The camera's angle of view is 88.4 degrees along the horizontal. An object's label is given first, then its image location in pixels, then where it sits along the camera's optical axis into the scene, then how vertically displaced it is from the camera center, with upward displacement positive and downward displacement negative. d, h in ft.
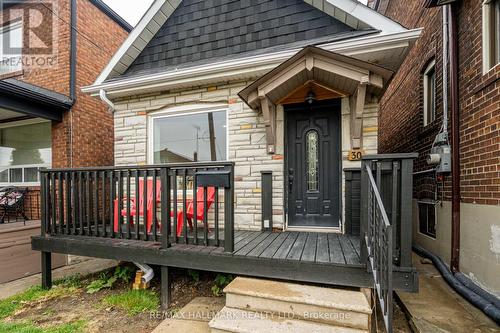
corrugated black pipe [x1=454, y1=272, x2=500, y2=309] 8.35 -4.42
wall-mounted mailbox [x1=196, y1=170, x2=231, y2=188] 8.65 -0.39
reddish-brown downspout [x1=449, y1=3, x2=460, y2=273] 10.64 +0.79
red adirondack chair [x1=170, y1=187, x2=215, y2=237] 11.67 -1.89
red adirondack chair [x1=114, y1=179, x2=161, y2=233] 12.74 -1.82
